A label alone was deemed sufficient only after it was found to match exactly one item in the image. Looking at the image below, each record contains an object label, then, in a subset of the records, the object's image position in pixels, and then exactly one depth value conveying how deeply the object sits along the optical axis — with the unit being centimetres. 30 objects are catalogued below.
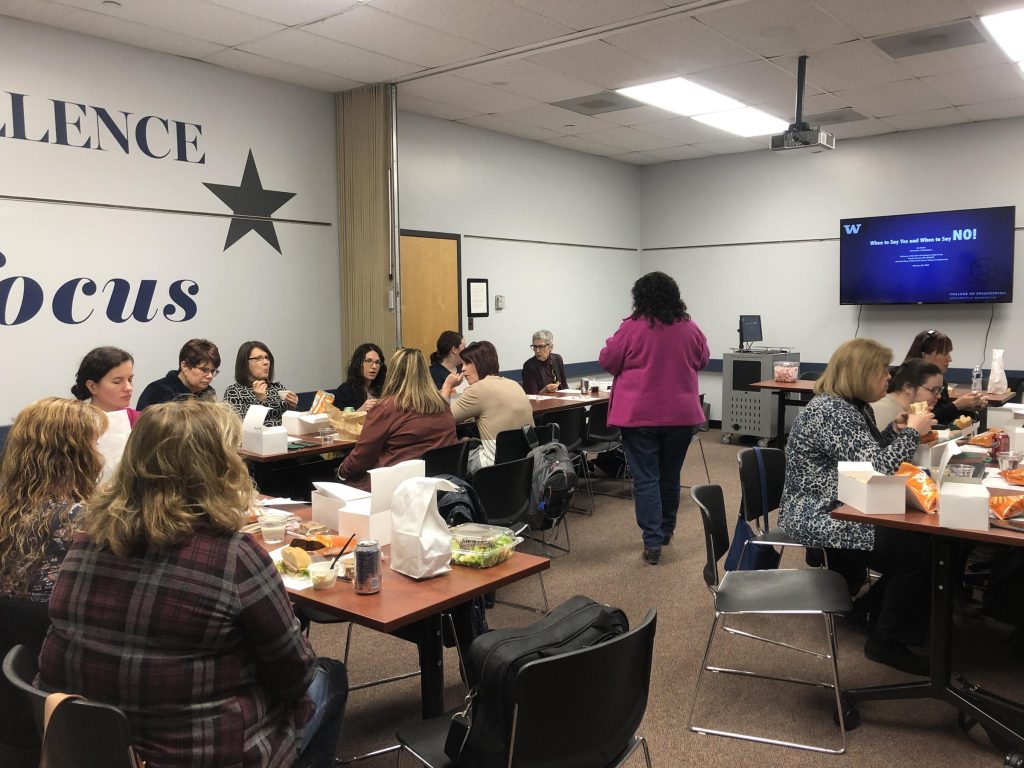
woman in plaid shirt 153
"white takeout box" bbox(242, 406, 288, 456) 414
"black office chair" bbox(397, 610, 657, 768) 158
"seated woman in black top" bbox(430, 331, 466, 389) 614
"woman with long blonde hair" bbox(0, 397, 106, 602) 192
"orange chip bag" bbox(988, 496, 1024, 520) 261
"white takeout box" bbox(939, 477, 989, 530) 251
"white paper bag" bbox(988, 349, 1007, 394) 566
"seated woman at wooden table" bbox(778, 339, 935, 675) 302
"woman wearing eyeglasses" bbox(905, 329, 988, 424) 501
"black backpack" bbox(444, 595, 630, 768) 165
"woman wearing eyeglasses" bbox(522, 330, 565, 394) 686
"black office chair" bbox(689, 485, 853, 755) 273
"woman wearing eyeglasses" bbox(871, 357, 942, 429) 365
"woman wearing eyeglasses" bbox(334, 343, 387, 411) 536
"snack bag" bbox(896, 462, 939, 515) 270
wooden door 683
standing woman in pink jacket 448
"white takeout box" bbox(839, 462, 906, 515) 269
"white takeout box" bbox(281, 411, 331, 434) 461
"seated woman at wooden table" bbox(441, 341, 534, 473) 457
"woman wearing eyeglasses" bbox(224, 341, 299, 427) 496
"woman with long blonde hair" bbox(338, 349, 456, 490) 384
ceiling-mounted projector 572
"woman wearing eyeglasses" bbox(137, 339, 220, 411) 443
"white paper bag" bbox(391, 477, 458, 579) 224
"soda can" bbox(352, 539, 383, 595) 216
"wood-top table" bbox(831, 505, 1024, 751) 258
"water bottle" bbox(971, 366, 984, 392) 606
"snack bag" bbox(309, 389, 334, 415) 470
